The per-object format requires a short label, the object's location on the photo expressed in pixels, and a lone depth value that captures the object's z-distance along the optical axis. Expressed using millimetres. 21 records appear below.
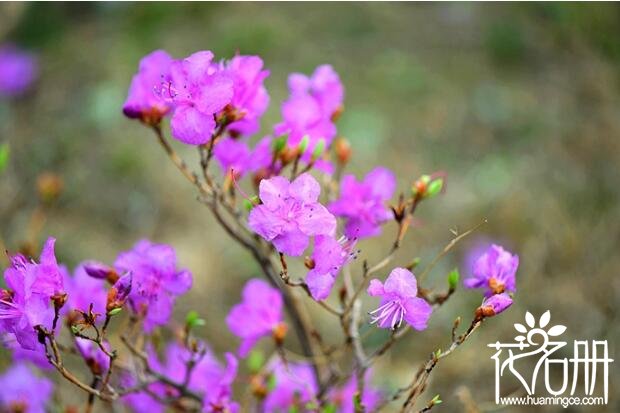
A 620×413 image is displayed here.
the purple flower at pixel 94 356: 544
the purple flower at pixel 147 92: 551
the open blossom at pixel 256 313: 592
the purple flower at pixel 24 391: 617
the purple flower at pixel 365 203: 557
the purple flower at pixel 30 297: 485
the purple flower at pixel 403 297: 489
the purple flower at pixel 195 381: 549
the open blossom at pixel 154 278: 530
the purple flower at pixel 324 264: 490
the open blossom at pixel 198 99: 506
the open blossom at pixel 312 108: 558
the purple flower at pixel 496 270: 520
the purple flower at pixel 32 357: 581
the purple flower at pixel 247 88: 527
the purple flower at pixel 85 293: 567
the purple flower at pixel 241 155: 566
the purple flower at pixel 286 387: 623
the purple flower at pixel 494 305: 504
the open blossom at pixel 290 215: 488
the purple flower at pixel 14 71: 1179
